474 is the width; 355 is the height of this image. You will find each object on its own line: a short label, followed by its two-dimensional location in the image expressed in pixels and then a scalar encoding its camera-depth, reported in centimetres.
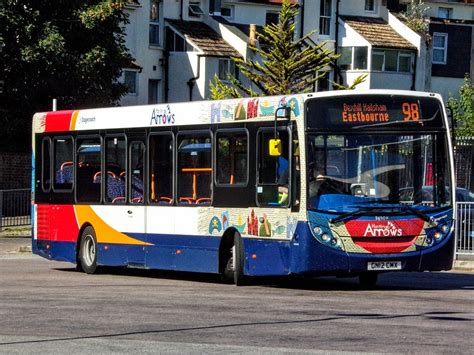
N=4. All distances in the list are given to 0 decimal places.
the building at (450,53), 8300
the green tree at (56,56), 4791
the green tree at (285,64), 5431
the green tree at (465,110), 7148
